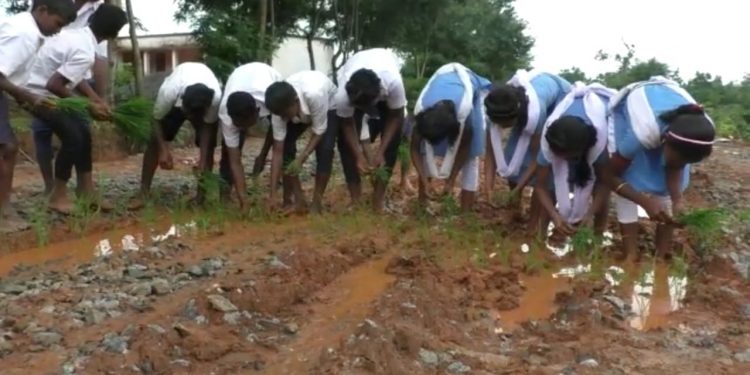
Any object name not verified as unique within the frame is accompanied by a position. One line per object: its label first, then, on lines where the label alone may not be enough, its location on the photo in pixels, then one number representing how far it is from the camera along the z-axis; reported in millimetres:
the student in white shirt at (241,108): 7227
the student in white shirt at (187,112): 7516
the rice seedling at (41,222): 6779
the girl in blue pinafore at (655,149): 5852
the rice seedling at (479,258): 6160
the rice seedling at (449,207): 7730
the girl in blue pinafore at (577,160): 6395
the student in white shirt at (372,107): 7316
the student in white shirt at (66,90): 7230
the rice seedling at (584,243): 6312
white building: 33103
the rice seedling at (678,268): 5988
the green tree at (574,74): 34216
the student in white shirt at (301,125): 7250
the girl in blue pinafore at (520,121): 7004
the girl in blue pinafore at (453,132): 7270
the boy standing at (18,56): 6621
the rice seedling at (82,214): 7152
